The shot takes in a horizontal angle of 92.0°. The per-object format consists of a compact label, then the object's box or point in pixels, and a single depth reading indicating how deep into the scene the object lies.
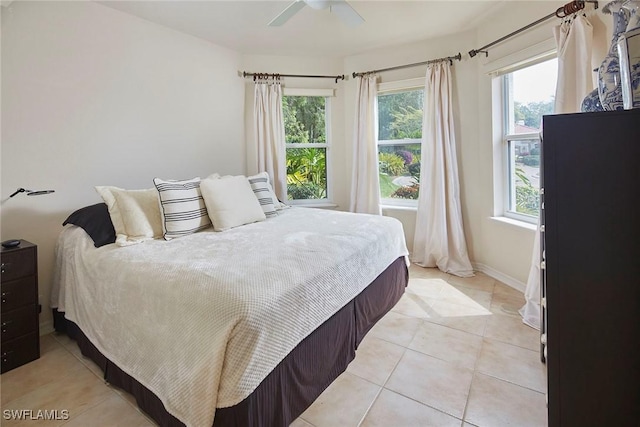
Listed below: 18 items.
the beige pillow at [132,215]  2.05
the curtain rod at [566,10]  1.96
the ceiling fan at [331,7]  2.10
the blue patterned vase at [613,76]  0.99
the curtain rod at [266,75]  3.63
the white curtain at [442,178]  3.22
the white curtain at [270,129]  3.66
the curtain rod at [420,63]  3.17
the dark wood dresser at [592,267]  0.81
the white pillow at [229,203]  2.34
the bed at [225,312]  1.12
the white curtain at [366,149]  3.67
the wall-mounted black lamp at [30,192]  2.05
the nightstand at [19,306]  1.81
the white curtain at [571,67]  1.94
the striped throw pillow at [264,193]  2.84
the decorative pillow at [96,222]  2.02
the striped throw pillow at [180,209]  2.16
